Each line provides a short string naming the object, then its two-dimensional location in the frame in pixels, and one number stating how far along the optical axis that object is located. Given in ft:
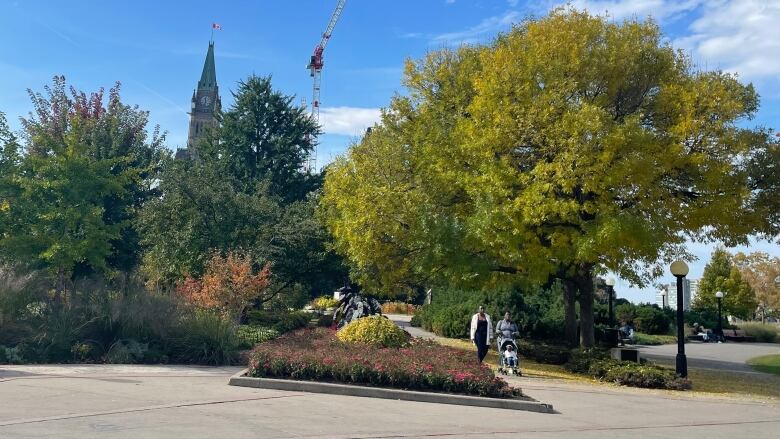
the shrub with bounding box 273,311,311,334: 73.15
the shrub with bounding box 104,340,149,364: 49.49
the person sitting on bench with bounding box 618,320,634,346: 99.01
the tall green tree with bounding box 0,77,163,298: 55.88
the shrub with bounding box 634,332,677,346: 111.77
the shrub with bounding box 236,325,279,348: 58.49
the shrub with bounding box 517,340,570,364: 65.41
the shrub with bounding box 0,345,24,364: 47.47
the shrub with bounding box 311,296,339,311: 138.92
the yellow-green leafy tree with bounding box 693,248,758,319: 182.91
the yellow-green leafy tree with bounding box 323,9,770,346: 53.36
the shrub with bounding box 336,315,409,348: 52.08
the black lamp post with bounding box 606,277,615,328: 98.04
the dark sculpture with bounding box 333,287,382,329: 76.33
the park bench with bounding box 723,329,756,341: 141.08
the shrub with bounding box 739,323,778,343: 143.84
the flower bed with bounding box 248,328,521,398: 38.45
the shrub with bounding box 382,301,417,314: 168.04
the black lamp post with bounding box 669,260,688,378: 55.67
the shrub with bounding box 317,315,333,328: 89.78
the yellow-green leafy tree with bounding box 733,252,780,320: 206.08
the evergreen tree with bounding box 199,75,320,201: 147.43
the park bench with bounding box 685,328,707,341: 131.17
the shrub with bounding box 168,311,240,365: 51.72
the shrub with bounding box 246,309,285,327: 78.14
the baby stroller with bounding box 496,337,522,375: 54.85
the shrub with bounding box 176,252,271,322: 62.75
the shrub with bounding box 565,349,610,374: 58.03
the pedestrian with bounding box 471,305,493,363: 56.03
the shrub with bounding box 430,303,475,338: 87.61
